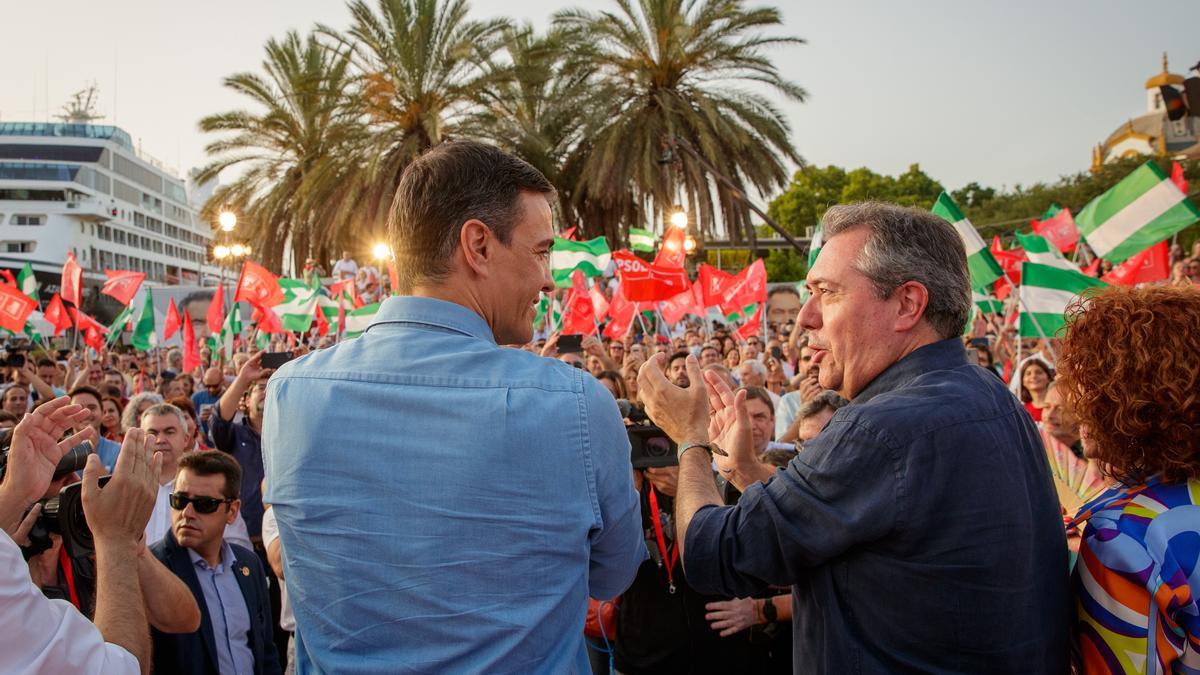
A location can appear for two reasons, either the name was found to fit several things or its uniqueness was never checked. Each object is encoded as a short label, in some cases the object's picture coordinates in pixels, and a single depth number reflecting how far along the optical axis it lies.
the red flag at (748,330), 14.18
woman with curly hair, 1.81
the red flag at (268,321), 13.82
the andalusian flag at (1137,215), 8.25
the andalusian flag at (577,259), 14.09
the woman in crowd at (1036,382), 7.07
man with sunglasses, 3.46
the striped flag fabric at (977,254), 8.23
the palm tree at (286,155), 21.92
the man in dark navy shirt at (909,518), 1.82
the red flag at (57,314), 14.53
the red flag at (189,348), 13.03
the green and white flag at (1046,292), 7.71
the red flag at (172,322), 15.38
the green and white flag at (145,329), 14.54
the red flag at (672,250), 13.09
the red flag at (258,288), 13.46
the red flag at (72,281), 14.18
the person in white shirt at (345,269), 21.94
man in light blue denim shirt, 1.56
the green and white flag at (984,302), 11.56
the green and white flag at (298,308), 13.66
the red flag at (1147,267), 9.69
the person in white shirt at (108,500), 2.01
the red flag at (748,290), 13.87
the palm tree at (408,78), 20.16
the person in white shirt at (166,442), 4.88
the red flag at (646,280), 12.38
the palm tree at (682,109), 21.05
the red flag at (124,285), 14.77
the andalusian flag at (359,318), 12.27
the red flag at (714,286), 14.20
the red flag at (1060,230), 12.80
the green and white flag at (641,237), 17.27
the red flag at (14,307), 11.52
